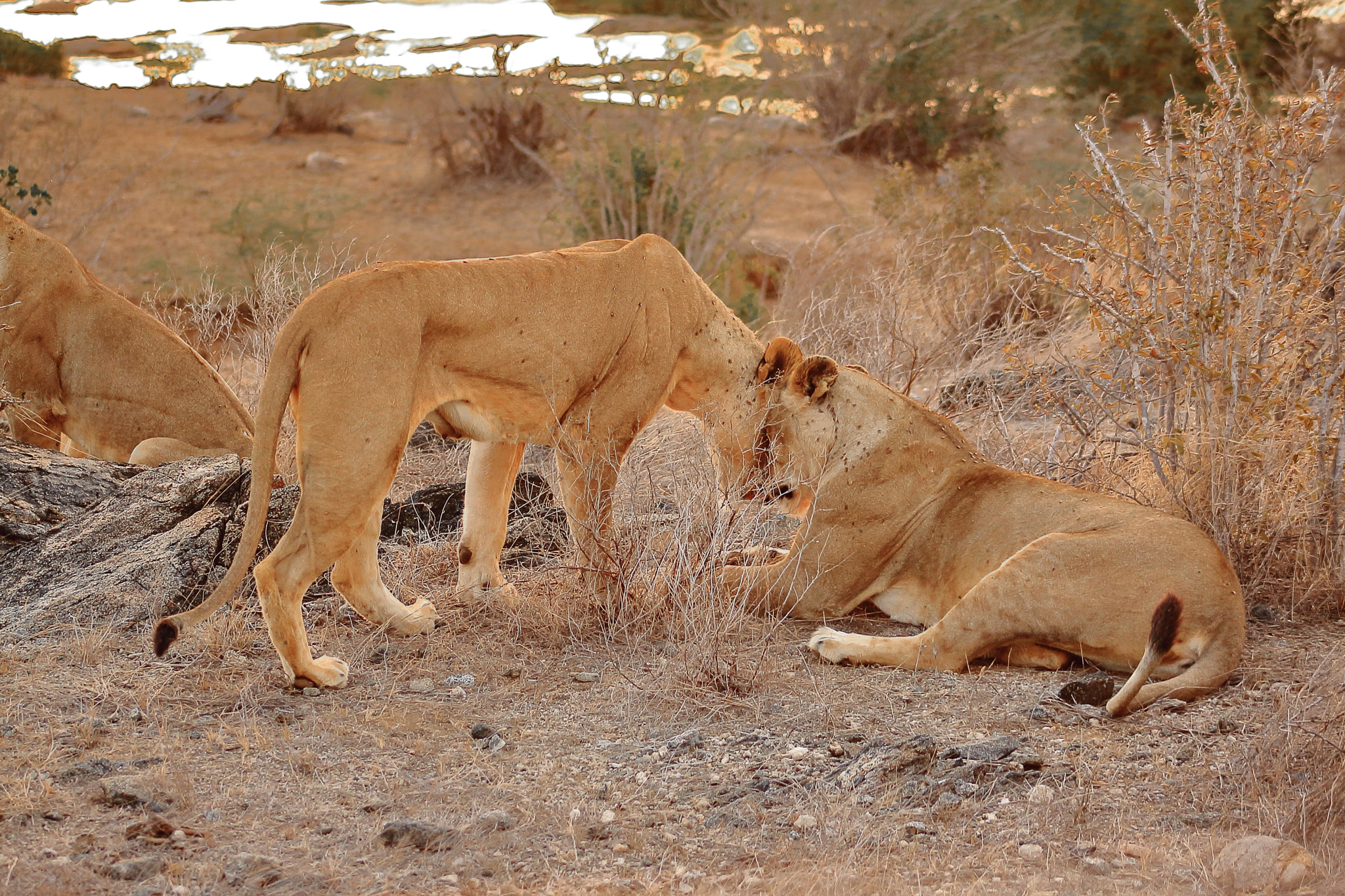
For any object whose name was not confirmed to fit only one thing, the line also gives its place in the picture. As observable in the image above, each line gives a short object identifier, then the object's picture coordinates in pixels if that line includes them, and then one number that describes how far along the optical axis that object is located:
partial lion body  11.38
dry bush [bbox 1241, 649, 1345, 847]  6.26
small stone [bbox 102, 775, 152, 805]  6.54
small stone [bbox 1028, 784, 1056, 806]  6.75
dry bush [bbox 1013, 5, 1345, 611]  9.75
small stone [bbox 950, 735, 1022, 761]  7.16
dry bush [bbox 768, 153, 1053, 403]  14.42
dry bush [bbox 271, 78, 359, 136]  43.41
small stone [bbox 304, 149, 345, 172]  39.34
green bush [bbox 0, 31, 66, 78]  45.28
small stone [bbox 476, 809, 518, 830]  6.47
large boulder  9.39
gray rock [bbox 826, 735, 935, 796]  6.94
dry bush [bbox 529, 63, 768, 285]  25.23
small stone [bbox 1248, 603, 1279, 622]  9.66
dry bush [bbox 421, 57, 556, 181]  37.66
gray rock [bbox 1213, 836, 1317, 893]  5.72
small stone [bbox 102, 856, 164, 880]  5.83
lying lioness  8.33
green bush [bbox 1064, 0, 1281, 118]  43.09
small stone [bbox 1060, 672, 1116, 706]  8.04
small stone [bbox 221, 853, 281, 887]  5.85
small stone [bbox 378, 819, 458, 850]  6.20
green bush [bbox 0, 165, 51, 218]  15.74
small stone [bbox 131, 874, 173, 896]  5.69
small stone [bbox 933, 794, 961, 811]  6.66
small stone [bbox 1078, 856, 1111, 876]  6.02
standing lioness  7.76
